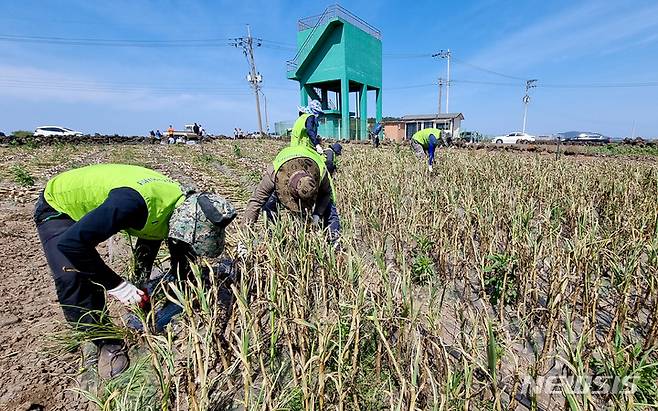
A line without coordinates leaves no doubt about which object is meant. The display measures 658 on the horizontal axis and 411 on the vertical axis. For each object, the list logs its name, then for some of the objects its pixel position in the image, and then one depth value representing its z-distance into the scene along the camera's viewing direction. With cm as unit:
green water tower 2006
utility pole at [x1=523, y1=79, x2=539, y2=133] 4400
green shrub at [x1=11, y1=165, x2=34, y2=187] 628
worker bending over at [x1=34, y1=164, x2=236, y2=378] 171
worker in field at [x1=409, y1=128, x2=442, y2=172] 779
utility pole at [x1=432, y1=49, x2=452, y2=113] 3519
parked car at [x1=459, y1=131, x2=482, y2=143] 2665
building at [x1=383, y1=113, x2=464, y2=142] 3169
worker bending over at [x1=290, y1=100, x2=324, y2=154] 520
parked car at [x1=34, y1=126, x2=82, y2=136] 2482
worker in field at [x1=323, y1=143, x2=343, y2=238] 297
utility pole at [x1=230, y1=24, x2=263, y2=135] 3256
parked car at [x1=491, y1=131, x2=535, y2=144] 2791
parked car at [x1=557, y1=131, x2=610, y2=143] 2892
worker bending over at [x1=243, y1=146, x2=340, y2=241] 255
